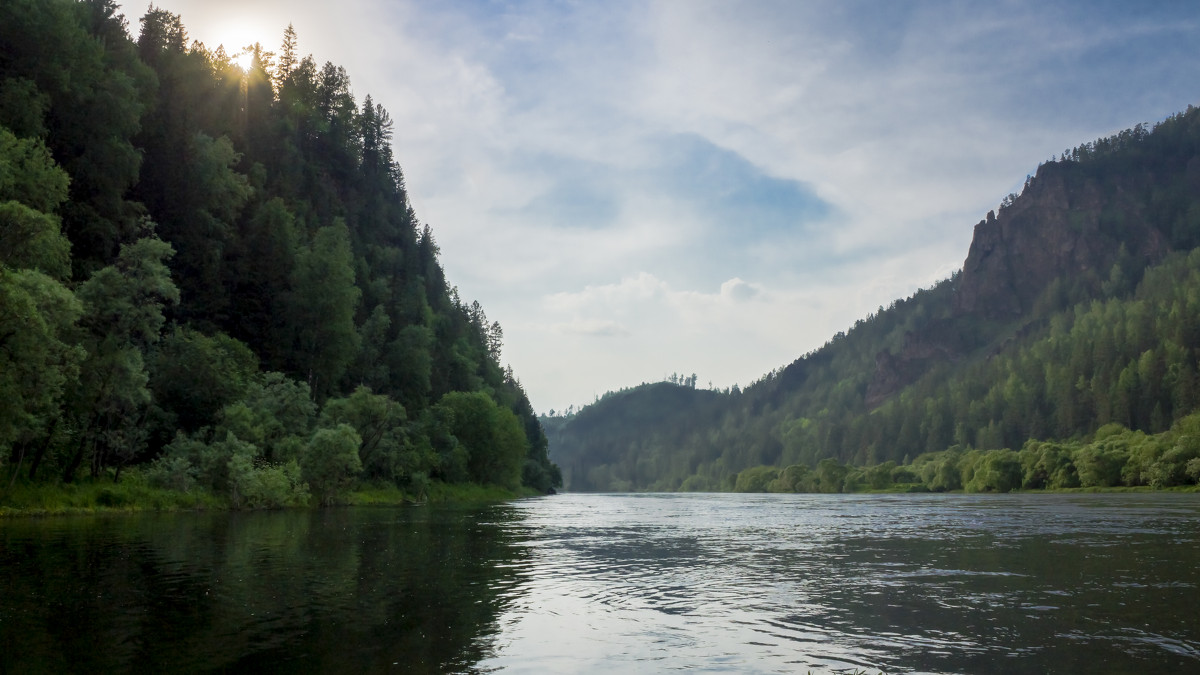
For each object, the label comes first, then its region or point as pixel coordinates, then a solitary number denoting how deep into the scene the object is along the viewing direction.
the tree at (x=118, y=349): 57.66
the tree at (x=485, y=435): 134.75
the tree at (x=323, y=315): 104.25
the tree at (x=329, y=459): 76.94
